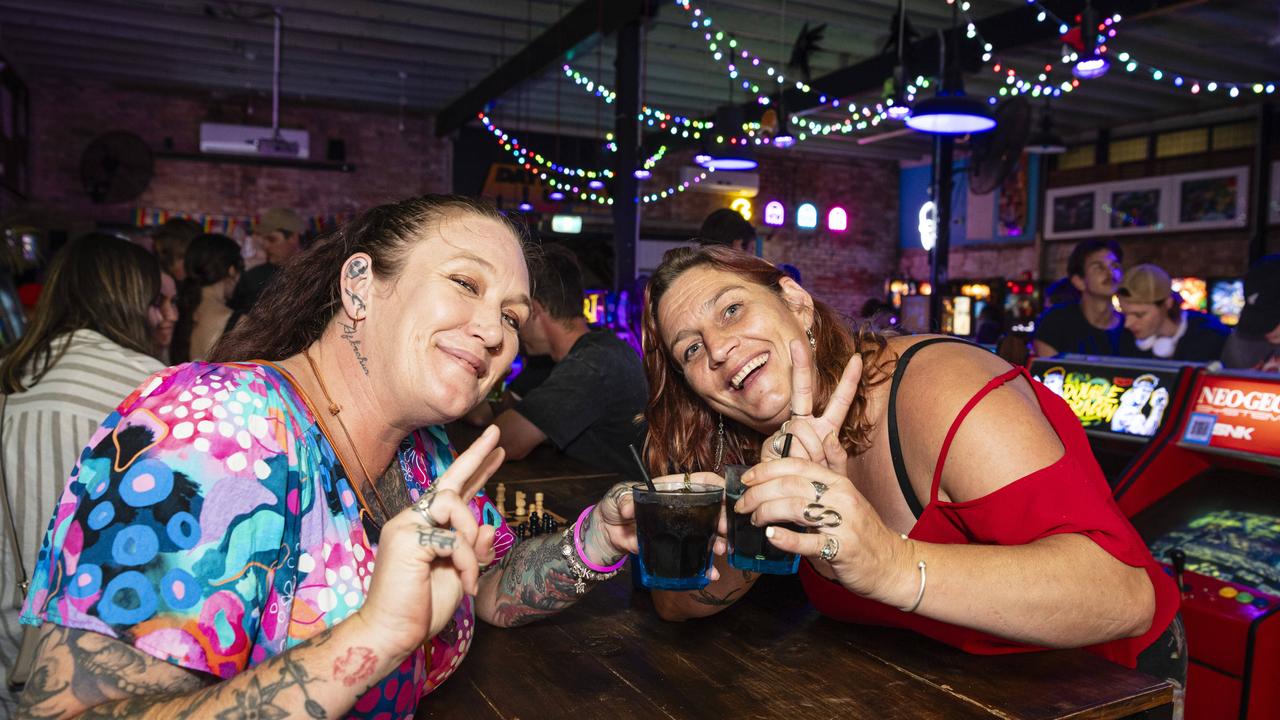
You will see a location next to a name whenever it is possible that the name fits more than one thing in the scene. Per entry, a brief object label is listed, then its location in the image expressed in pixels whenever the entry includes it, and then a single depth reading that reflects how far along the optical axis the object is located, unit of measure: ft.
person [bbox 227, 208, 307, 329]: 16.43
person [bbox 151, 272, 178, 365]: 11.24
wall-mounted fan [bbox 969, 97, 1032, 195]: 21.48
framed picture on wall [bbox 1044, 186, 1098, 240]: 39.24
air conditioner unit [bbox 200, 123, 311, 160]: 31.83
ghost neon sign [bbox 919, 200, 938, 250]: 27.37
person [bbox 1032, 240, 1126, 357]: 15.44
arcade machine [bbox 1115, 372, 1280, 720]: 7.67
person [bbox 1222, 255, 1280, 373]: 11.96
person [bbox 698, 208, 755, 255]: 13.76
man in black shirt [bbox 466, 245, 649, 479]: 10.52
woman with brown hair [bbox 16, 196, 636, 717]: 3.02
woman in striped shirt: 6.89
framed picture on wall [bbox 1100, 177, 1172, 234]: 36.55
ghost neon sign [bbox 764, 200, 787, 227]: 46.14
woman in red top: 4.13
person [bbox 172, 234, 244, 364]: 14.34
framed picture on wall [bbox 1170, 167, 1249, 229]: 34.04
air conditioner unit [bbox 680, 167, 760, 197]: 43.11
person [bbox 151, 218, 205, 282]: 15.80
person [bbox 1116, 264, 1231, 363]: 13.89
